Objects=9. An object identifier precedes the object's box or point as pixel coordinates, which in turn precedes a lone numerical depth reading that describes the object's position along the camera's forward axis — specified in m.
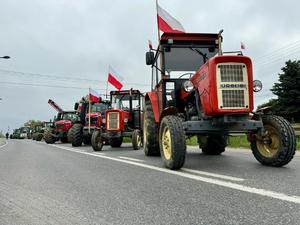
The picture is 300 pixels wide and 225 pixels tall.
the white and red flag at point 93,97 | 11.19
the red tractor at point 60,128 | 15.53
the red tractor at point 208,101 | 3.66
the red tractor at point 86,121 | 11.04
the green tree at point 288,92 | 29.18
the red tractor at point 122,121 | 8.61
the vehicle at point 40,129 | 24.49
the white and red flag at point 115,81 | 10.48
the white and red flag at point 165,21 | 5.85
